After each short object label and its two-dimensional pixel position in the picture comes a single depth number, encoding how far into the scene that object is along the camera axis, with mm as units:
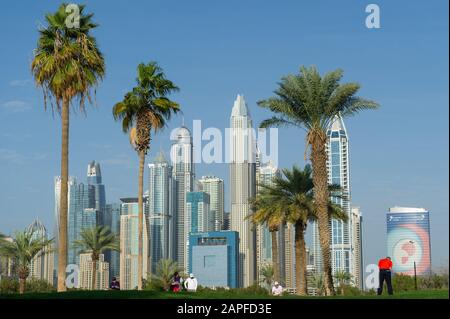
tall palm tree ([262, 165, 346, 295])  50219
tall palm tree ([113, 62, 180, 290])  43812
